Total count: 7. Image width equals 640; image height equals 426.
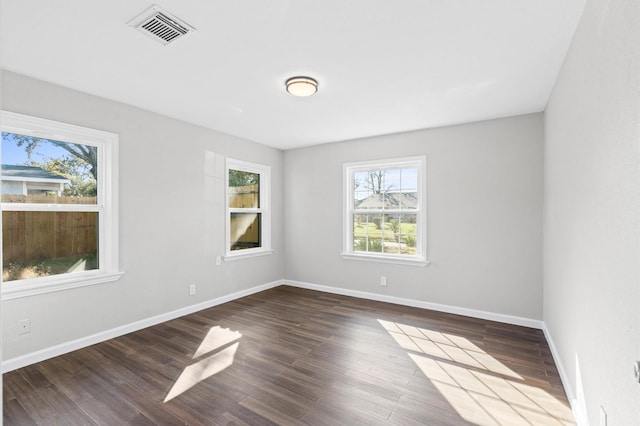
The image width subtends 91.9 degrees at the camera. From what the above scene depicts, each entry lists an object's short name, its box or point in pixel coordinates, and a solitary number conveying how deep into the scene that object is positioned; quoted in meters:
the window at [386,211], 4.39
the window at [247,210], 4.71
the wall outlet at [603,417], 1.43
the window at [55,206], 2.67
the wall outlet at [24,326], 2.63
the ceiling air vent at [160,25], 1.89
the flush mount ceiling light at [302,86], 2.72
